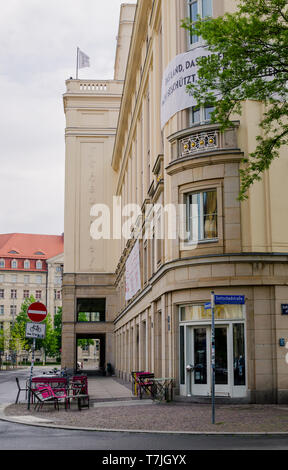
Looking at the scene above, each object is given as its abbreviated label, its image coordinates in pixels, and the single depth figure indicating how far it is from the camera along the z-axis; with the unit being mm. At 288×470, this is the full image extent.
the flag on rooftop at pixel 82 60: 74938
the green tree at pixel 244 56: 13617
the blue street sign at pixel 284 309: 19812
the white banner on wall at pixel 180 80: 22250
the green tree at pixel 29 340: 109938
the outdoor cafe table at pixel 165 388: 21062
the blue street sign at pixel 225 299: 15722
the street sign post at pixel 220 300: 14868
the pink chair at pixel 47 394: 18623
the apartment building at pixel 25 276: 137375
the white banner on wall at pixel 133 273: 32469
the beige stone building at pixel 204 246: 19766
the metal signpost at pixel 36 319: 19344
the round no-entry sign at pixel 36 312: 19312
